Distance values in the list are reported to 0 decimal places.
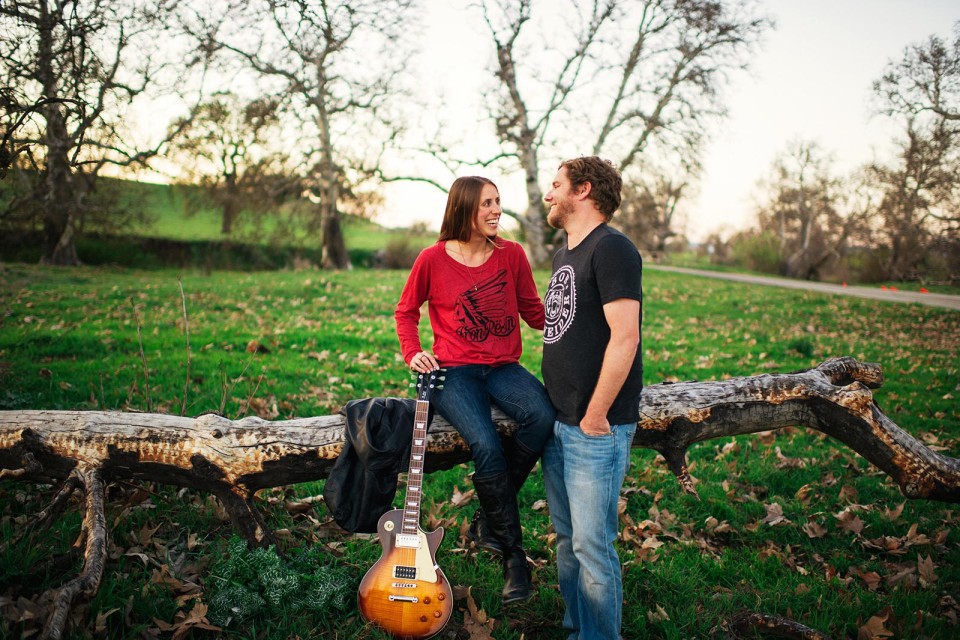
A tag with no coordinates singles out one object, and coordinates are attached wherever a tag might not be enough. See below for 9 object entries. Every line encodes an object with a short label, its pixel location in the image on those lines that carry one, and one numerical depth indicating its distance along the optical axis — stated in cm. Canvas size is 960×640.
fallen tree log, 354
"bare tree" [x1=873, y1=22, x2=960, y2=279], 1691
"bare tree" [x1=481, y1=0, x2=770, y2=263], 2361
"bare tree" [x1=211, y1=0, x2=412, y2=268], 2144
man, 267
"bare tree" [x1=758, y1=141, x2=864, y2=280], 3809
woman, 327
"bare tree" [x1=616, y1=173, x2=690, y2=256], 2714
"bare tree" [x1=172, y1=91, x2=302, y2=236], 2255
